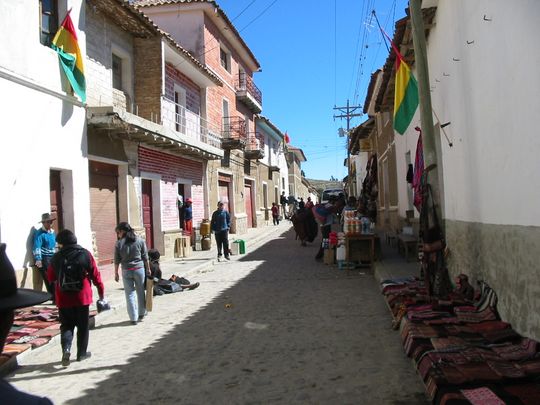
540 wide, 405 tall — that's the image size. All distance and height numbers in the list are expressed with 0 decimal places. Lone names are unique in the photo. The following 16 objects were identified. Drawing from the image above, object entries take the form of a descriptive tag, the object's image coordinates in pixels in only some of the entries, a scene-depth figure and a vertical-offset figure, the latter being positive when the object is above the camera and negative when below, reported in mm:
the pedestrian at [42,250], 8773 -477
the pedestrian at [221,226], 14781 -297
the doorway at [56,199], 10344 +491
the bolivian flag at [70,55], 10039 +3457
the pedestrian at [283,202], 41375 +913
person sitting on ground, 9719 -1338
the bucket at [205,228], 18688 -444
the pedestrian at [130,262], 7426 -637
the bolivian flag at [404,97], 8250 +1866
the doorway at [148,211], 14992 +235
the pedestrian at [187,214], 17594 +109
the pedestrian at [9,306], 1447 -244
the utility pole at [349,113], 44312 +8737
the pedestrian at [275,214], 34594 -15
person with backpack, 5633 -761
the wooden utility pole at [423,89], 6879 +1690
